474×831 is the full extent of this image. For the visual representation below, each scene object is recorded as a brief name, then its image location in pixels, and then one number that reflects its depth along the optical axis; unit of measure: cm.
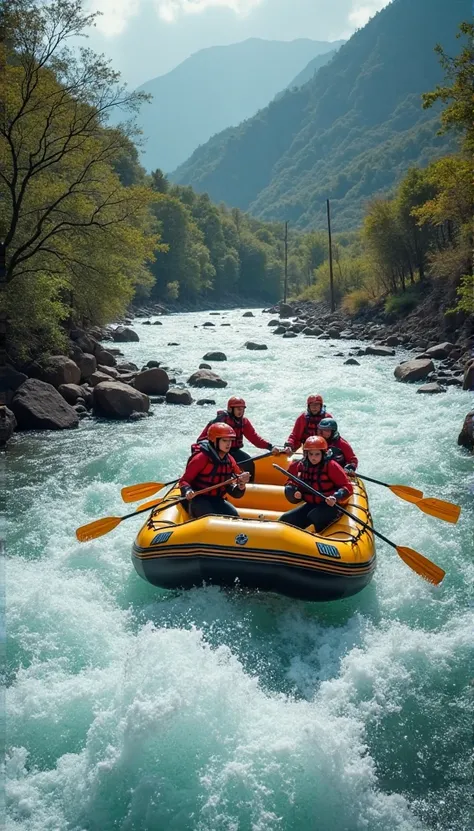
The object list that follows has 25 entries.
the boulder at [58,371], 1209
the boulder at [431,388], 1338
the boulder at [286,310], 4094
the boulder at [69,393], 1212
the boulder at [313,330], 2775
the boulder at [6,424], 967
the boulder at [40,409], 1060
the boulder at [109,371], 1456
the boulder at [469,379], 1299
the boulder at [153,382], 1387
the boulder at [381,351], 1947
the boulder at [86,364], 1388
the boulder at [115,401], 1173
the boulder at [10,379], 1091
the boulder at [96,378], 1343
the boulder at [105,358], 1600
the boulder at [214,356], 1906
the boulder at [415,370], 1487
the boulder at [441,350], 1748
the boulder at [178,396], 1309
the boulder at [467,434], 943
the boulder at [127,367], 1580
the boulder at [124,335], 2347
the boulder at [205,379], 1490
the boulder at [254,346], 2205
